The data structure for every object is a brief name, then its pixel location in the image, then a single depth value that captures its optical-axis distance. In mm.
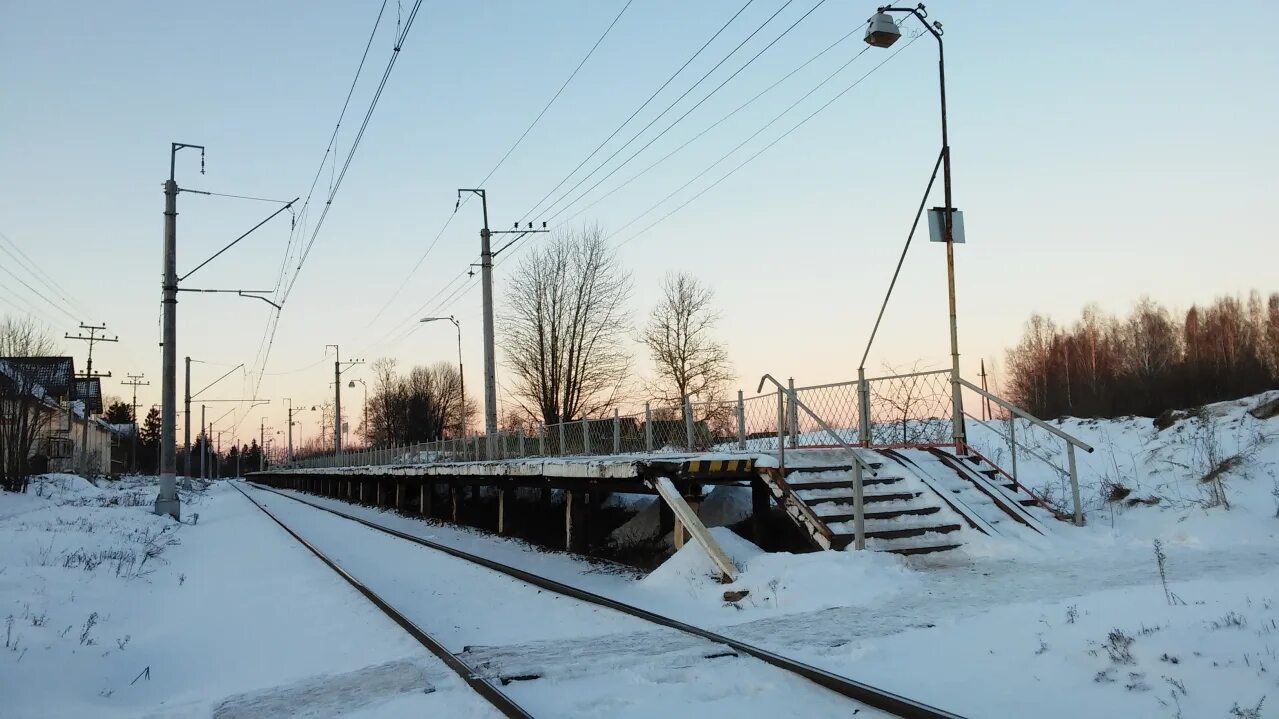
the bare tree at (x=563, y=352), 38875
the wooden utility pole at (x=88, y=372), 48912
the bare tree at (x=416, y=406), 78400
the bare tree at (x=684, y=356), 41000
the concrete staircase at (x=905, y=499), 9648
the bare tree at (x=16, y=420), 29675
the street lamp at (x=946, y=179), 12352
